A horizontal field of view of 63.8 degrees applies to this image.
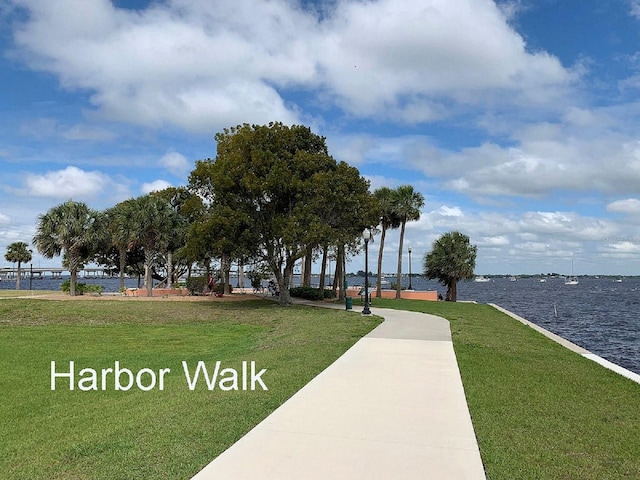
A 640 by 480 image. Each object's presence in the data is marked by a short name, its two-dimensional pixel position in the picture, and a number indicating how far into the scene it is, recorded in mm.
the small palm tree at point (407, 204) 40469
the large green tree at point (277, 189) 24906
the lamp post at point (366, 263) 21156
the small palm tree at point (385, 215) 40438
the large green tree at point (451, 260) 42344
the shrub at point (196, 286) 37044
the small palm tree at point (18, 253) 68188
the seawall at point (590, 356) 10737
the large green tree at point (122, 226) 34469
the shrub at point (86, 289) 37406
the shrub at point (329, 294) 36444
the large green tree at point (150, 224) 34250
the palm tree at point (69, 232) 34688
